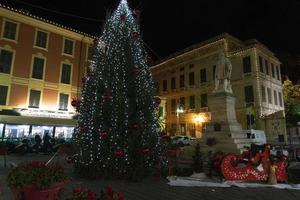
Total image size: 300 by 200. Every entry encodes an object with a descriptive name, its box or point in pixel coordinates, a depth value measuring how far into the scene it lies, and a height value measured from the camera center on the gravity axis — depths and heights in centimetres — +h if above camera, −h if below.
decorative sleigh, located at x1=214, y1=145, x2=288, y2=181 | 779 -58
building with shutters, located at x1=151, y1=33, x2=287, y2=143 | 2942 +864
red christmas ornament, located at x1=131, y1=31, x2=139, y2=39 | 872 +386
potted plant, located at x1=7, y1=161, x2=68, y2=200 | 371 -55
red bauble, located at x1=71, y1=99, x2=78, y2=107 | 830 +141
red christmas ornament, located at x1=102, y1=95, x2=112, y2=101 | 762 +146
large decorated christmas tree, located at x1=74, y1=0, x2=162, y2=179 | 754 +108
